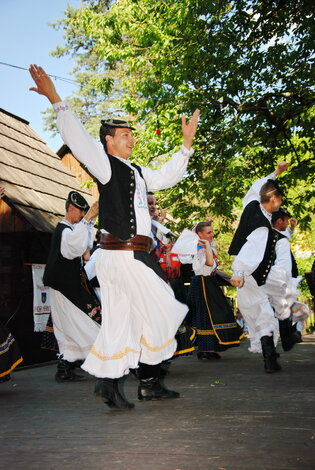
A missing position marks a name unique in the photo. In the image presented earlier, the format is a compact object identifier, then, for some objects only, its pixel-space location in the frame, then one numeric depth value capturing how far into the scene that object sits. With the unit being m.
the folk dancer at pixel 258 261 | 6.74
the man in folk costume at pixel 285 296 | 7.14
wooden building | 9.56
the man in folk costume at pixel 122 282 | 4.69
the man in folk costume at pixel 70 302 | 7.22
